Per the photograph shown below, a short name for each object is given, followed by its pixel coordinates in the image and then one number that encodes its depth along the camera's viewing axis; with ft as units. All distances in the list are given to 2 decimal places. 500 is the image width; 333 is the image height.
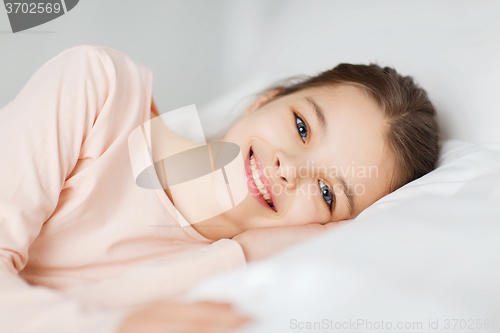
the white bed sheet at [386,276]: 1.57
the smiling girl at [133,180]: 2.00
